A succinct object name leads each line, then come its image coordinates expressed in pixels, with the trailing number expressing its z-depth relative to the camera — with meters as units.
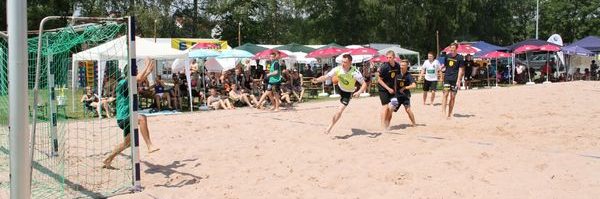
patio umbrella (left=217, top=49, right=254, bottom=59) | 17.72
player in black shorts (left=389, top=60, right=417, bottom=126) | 9.06
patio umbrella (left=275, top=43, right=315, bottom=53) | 23.38
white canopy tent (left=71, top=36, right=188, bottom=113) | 12.66
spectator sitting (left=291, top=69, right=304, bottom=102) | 16.58
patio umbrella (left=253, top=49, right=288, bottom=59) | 18.36
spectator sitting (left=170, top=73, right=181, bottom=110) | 14.63
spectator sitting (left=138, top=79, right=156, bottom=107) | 14.06
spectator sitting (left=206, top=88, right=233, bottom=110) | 14.55
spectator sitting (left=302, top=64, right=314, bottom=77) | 23.65
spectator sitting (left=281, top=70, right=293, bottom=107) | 15.24
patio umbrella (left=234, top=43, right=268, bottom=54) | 21.45
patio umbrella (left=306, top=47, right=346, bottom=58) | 20.02
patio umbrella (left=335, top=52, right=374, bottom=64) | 24.16
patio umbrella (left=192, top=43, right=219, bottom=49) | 19.87
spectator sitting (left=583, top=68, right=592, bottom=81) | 26.93
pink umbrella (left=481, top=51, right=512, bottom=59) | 23.03
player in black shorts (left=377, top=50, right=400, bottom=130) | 8.81
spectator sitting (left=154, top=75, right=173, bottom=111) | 14.10
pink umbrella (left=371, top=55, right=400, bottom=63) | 24.76
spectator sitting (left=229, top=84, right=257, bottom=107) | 14.88
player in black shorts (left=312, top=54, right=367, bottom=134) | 8.42
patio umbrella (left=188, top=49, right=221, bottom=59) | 16.58
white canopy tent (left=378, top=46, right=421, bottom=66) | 26.53
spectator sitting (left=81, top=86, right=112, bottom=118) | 12.80
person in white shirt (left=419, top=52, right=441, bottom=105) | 14.12
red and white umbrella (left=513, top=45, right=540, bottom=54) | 23.97
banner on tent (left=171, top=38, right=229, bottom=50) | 22.98
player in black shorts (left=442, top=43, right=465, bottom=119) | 10.57
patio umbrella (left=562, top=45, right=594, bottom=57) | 25.33
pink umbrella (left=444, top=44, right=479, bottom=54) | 21.72
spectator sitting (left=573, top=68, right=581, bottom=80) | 27.16
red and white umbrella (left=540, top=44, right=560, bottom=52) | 23.53
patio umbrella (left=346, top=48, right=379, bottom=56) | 20.13
